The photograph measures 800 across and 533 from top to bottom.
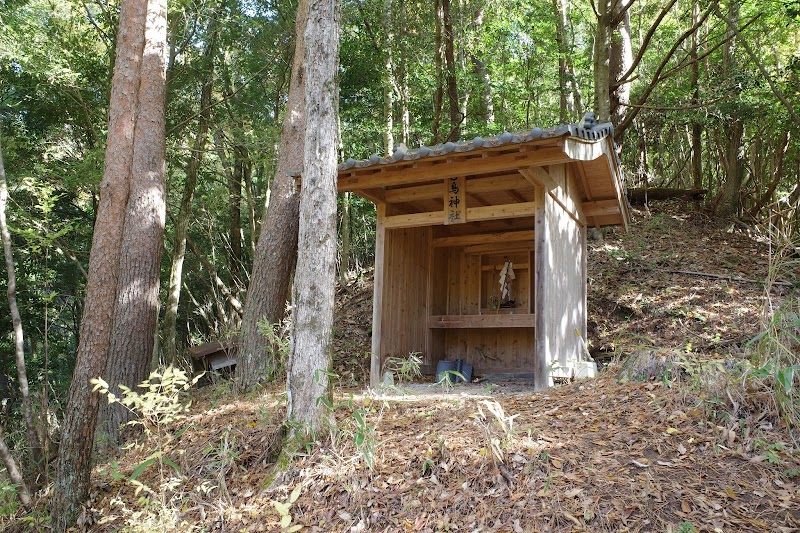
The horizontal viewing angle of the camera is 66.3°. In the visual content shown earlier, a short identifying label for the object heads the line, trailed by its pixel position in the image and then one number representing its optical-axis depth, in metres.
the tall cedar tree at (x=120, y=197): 5.78
